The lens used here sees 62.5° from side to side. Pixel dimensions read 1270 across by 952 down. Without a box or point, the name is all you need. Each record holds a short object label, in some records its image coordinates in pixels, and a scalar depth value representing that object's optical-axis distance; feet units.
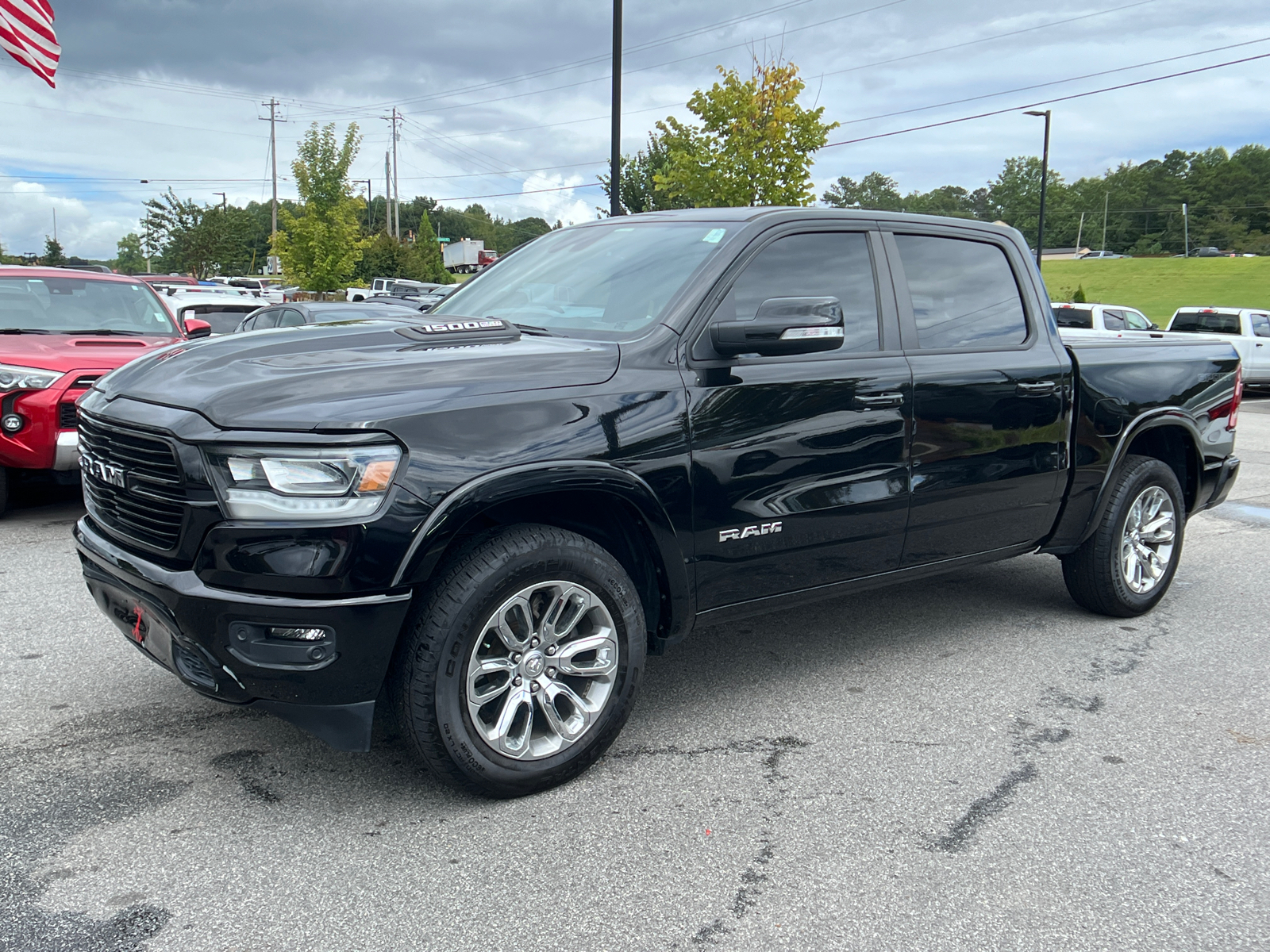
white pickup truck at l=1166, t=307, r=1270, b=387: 65.77
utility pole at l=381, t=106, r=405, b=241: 246.06
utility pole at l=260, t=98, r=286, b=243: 221.25
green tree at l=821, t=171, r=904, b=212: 294.87
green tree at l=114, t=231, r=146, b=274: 415.03
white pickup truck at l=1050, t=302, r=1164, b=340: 62.69
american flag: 35.78
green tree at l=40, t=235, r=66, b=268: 253.51
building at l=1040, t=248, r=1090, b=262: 376.27
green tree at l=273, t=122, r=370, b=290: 113.91
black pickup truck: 9.18
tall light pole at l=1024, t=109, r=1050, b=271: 122.42
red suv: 21.61
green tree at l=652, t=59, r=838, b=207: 64.39
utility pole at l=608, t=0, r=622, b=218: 55.83
